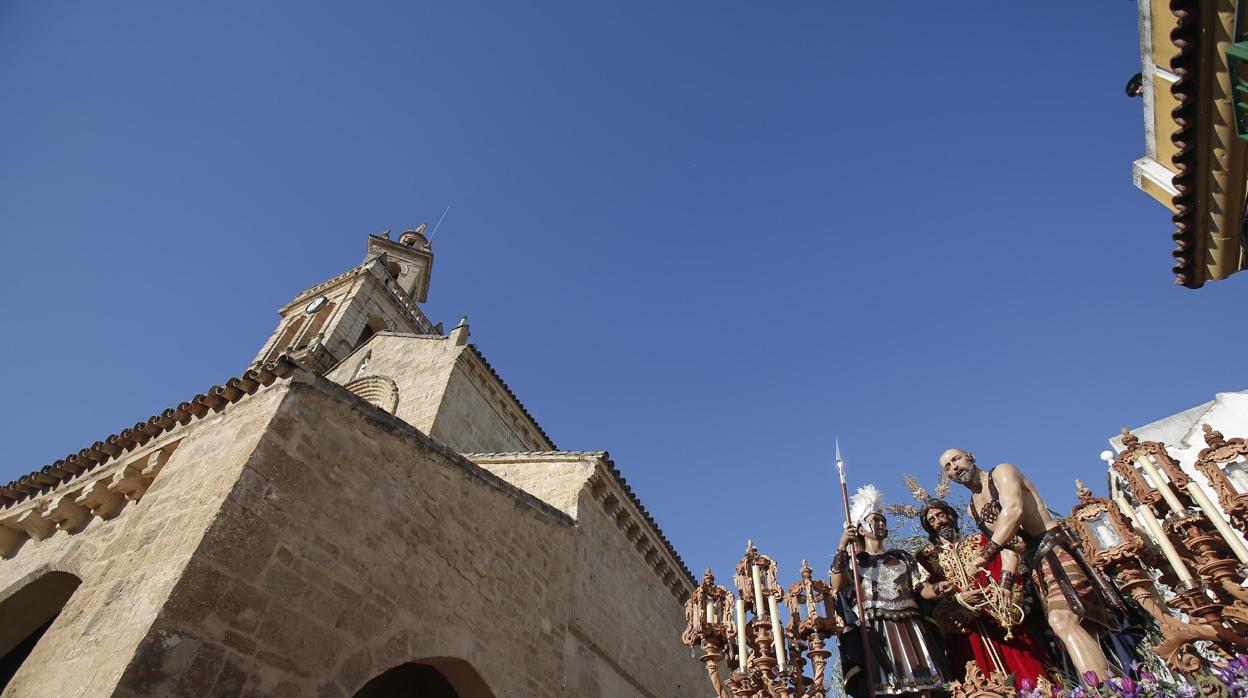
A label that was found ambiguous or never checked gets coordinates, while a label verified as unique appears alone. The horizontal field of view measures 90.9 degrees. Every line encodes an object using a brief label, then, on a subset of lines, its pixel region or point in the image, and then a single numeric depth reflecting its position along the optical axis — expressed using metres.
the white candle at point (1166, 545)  3.43
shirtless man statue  3.62
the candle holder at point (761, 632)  3.92
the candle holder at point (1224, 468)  3.49
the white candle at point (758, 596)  4.41
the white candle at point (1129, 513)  3.84
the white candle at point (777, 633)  3.96
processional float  3.27
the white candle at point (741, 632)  4.22
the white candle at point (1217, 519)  3.32
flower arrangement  2.64
